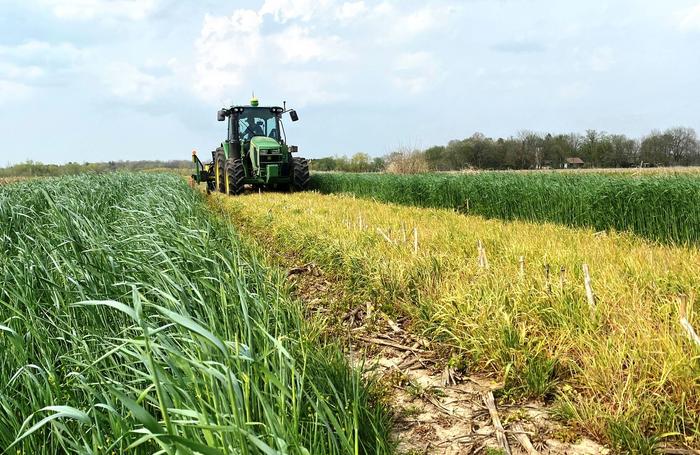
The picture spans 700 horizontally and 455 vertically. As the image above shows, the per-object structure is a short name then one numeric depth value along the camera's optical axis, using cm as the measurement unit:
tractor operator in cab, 1541
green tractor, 1415
